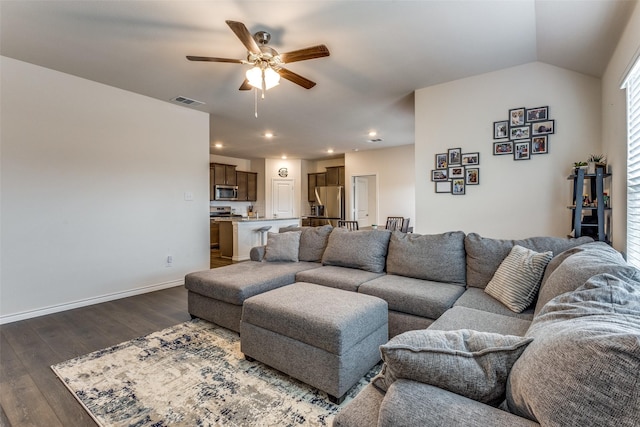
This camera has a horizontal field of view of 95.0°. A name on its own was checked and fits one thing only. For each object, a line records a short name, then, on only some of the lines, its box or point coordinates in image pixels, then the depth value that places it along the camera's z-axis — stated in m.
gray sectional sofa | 0.58
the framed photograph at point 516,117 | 3.04
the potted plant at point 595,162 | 2.47
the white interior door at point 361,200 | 7.93
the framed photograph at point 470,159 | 3.30
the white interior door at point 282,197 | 8.76
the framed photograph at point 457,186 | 3.40
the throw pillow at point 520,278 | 1.93
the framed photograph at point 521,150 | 3.02
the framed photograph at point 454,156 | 3.40
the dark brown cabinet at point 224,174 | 7.66
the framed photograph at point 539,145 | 2.94
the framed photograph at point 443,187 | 3.49
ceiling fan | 2.19
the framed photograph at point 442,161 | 3.48
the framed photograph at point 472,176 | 3.31
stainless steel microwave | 7.71
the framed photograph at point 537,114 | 2.93
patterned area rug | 1.60
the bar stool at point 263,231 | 6.22
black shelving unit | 2.41
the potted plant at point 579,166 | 2.54
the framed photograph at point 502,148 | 3.11
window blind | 1.86
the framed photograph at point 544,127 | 2.91
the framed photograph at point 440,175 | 3.49
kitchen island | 5.97
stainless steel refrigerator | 7.95
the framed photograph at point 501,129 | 3.12
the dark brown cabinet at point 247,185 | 8.34
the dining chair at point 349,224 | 5.66
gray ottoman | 1.70
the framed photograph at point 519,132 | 3.03
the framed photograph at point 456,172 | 3.39
